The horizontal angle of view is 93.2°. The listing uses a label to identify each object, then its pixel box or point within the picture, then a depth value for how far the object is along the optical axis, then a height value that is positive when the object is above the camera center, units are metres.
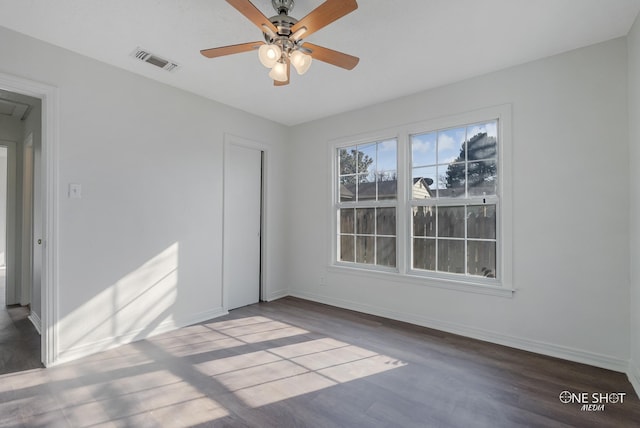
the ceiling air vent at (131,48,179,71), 2.63 +1.43
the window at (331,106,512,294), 3.04 +0.16
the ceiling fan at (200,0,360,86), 1.65 +1.09
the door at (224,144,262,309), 3.96 -0.11
